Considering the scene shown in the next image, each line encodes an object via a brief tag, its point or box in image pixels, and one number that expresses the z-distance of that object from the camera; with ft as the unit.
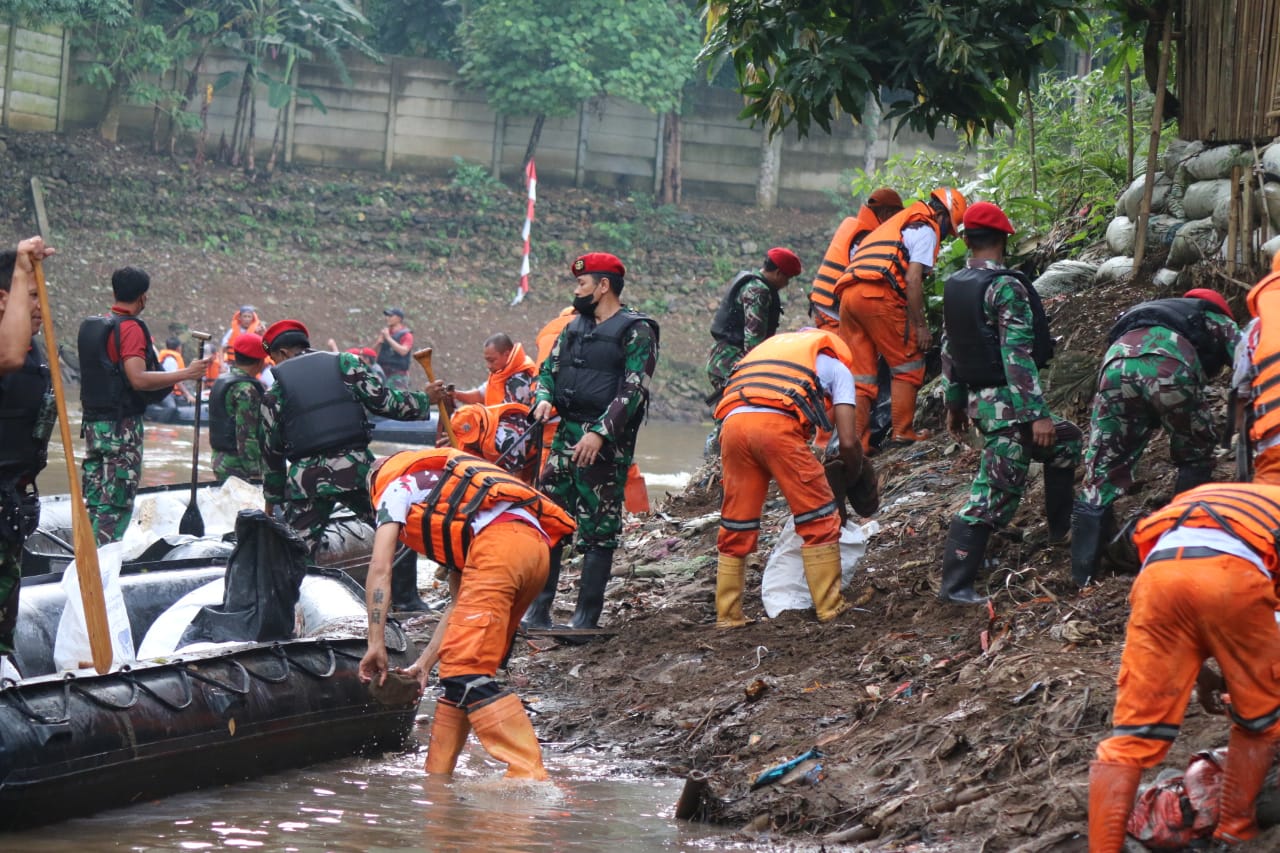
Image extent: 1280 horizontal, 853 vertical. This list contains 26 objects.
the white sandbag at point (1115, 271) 65.92
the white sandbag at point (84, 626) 42.86
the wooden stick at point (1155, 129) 61.98
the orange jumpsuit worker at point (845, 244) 67.92
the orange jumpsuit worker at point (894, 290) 63.46
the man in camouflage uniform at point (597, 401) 55.98
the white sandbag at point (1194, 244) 60.80
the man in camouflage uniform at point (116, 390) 63.62
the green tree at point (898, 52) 62.85
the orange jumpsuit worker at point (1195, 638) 29.43
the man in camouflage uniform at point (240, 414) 74.79
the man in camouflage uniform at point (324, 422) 59.88
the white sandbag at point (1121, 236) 66.39
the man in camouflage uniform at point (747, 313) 70.38
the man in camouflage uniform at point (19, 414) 37.06
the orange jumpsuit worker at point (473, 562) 40.65
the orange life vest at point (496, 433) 57.00
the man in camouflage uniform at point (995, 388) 48.39
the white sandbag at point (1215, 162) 60.59
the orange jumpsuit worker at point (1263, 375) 34.50
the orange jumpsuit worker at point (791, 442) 50.34
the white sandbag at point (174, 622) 47.96
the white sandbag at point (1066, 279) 68.80
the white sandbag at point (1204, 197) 60.64
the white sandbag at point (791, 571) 53.31
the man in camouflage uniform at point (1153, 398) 43.68
